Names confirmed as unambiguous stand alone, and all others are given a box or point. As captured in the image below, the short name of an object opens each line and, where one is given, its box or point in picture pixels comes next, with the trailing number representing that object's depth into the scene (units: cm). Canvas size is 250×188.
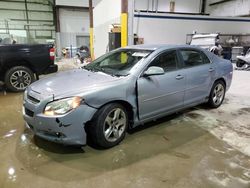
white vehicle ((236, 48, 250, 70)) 962
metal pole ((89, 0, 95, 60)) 1316
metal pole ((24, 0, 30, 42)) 1697
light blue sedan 242
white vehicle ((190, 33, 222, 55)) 1022
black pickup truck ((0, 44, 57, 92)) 544
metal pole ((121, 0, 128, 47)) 638
